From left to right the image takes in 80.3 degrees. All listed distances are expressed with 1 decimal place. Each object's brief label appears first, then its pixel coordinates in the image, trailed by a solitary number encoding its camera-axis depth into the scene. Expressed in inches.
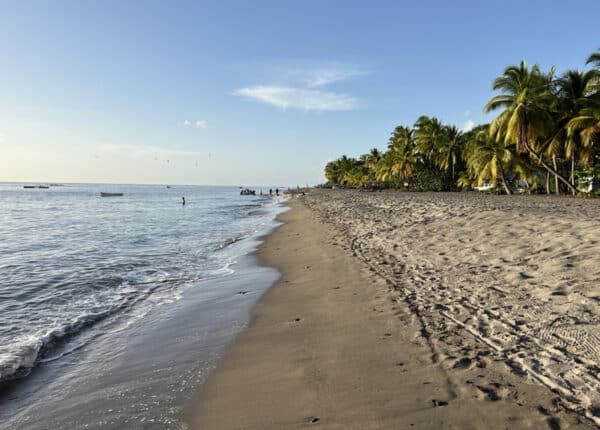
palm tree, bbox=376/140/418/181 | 2193.7
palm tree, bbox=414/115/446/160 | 1914.4
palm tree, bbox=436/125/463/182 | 1852.9
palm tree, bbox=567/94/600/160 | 935.0
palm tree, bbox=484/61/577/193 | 1047.0
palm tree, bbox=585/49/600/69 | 948.0
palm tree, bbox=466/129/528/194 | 1373.0
